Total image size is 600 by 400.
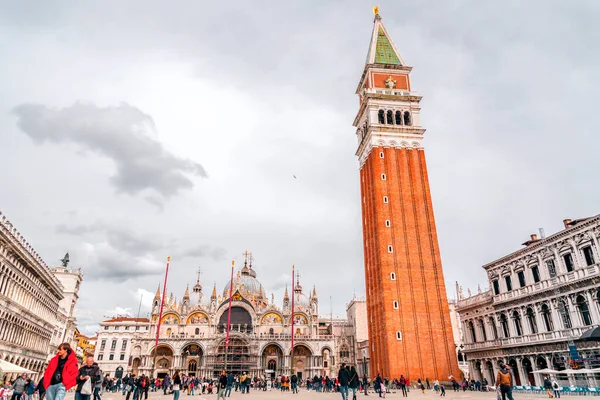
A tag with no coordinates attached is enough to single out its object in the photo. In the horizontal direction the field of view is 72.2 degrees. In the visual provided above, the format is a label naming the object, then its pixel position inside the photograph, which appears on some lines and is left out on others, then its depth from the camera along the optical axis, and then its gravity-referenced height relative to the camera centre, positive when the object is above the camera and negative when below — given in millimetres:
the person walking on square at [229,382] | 23067 +1
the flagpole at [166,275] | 50088 +11923
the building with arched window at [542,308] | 27625 +5382
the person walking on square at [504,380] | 12993 +69
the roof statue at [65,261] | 66562 +18084
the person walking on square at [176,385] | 16458 -114
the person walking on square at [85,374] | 9211 +197
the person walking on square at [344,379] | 16828 +119
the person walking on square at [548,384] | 21984 -84
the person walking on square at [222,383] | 19453 -42
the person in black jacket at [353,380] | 17516 +86
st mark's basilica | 57531 +5468
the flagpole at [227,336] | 53194 +5650
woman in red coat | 7715 +137
